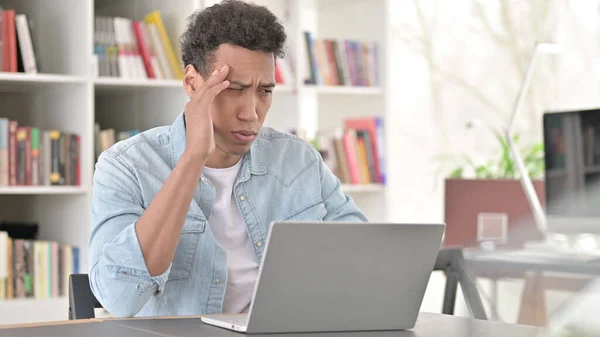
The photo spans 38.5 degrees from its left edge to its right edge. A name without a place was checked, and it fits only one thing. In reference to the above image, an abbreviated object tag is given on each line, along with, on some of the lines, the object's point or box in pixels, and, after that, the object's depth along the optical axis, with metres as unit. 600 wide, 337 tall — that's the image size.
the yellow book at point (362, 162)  3.79
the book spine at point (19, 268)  3.09
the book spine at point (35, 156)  3.13
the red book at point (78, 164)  3.20
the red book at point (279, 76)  3.59
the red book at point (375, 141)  3.80
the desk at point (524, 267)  2.71
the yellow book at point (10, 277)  3.08
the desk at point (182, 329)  1.13
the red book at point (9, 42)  3.08
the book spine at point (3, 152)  3.06
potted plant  3.55
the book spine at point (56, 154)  3.17
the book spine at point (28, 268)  3.11
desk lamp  3.38
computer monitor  3.00
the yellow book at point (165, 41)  3.38
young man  1.45
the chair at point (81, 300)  1.50
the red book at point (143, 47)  3.34
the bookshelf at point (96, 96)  3.16
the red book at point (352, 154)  3.75
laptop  1.09
